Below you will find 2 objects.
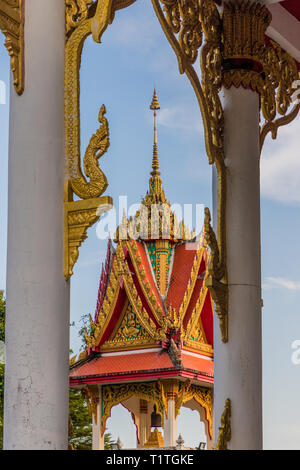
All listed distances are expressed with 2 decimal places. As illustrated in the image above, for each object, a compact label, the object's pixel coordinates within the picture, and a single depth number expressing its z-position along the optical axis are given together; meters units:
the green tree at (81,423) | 25.50
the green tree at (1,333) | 20.86
